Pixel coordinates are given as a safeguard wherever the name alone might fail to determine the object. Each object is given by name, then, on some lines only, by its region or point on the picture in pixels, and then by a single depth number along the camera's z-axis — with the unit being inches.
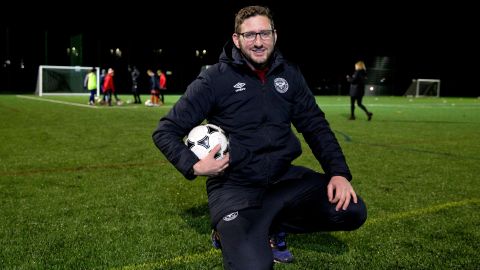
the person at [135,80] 942.4
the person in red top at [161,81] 930.3
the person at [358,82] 600.1
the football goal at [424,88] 1684.3
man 123.1
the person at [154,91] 907.4
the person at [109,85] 874.1
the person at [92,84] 908.6
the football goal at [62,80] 1274.6
